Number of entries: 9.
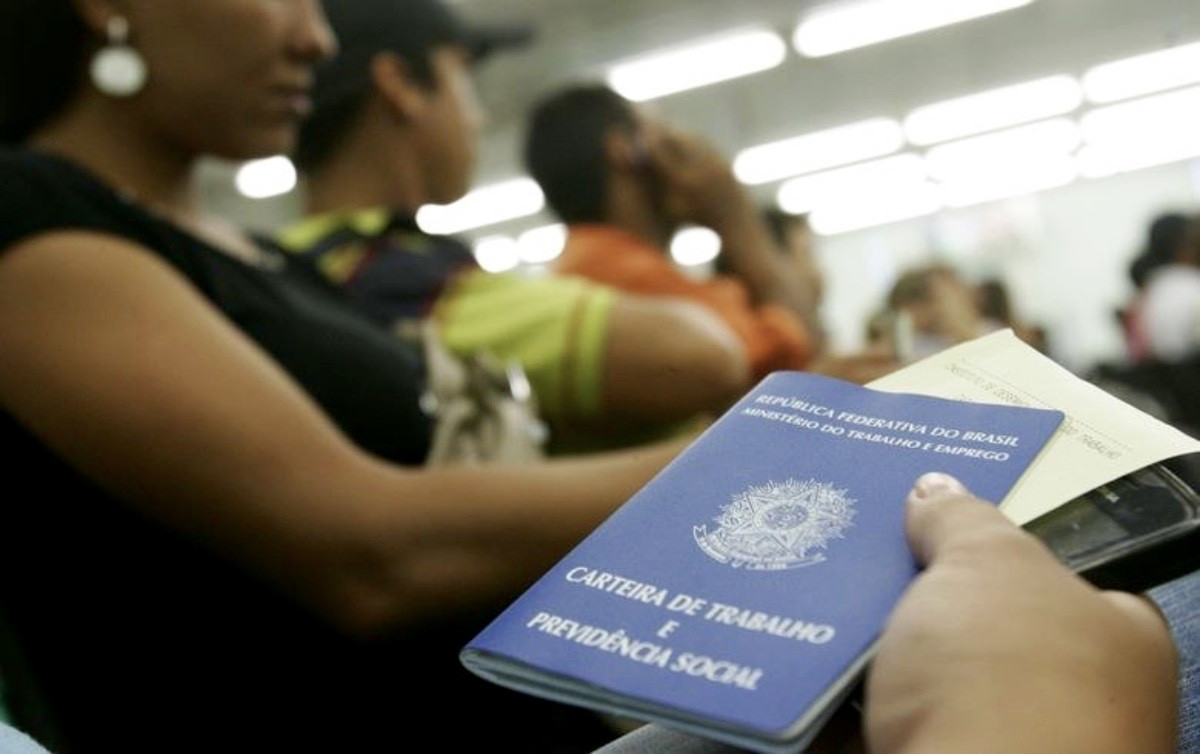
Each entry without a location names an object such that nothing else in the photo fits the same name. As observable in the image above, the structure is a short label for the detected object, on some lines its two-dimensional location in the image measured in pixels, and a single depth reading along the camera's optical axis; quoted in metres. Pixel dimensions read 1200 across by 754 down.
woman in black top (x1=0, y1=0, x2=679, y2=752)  0.89
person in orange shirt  2.07
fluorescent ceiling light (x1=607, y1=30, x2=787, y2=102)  7.11
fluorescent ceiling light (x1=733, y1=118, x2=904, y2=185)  8.64
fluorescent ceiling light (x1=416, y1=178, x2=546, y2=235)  9.22
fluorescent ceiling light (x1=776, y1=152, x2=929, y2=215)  9.37
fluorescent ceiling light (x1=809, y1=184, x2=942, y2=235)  9.80
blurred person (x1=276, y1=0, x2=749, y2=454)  1.31
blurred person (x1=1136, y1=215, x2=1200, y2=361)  3.49
